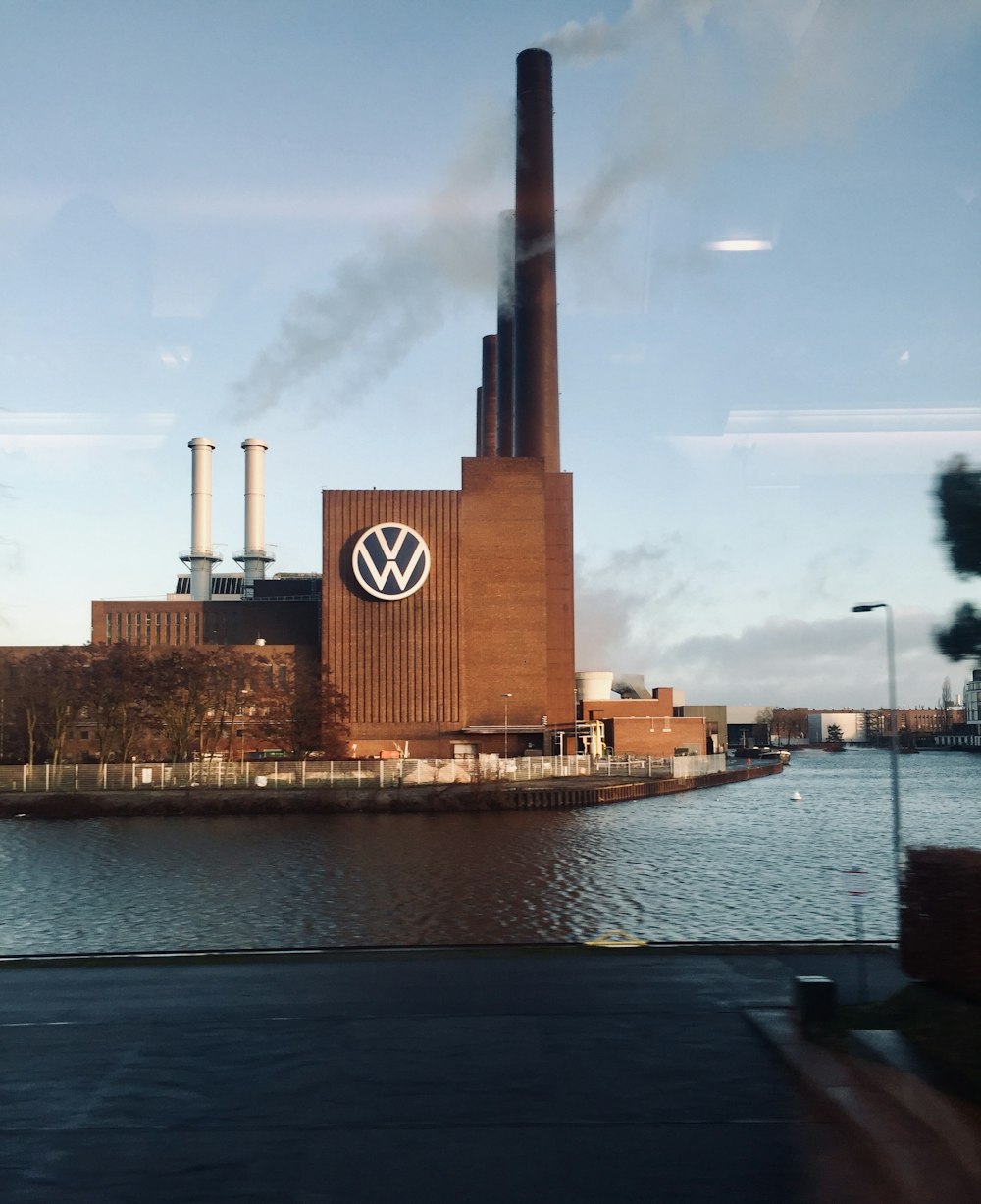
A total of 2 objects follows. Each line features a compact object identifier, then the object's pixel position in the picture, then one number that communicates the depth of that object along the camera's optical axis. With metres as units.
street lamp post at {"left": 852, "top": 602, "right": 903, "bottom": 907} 16.21
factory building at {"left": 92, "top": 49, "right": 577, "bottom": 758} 93.81
